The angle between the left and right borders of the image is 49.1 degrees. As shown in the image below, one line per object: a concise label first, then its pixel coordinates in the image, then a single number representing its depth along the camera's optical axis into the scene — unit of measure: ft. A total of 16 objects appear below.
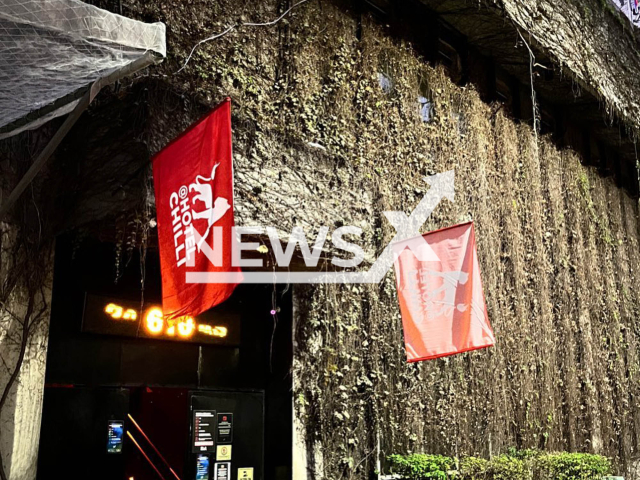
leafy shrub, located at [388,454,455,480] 26.78
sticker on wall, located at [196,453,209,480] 24.72
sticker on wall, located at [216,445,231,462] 25.41
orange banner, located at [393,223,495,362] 23.80
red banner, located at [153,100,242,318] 16.51
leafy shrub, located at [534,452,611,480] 32.58
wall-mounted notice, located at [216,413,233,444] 25.61
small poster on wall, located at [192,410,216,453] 25.00
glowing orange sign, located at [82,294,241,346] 22.79
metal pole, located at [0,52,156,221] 15.19
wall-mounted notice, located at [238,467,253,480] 25.72
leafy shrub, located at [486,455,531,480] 29.35
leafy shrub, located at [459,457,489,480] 27.96
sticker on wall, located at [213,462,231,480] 25.20
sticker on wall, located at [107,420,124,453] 22.39
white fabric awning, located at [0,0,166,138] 13.98
